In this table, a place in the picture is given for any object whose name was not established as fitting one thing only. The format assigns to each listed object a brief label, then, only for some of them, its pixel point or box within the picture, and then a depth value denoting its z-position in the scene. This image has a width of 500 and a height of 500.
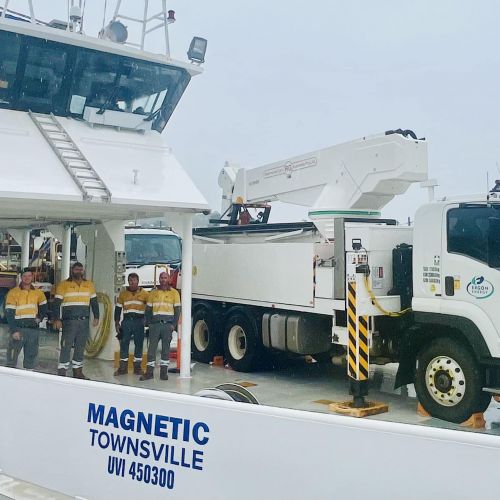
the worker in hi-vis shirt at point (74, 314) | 9.43
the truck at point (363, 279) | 7.42
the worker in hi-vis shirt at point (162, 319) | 9.78
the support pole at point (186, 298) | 10.07
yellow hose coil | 11.67
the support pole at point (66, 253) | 13.37
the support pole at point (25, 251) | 16.72
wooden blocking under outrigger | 7.87
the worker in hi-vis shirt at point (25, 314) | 9.38
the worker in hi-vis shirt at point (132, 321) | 10.23
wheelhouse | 10.10
